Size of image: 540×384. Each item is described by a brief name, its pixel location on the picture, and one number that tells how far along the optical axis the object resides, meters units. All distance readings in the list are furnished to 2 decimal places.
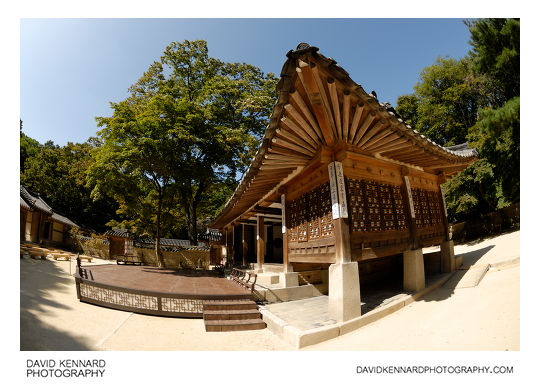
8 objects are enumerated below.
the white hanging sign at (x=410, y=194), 6.53
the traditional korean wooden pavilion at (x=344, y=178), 3.88
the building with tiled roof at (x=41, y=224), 18.09
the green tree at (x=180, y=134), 13.64
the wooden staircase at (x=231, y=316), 5.45
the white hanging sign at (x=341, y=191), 5.11
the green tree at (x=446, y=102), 23.16
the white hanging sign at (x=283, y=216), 7.59
